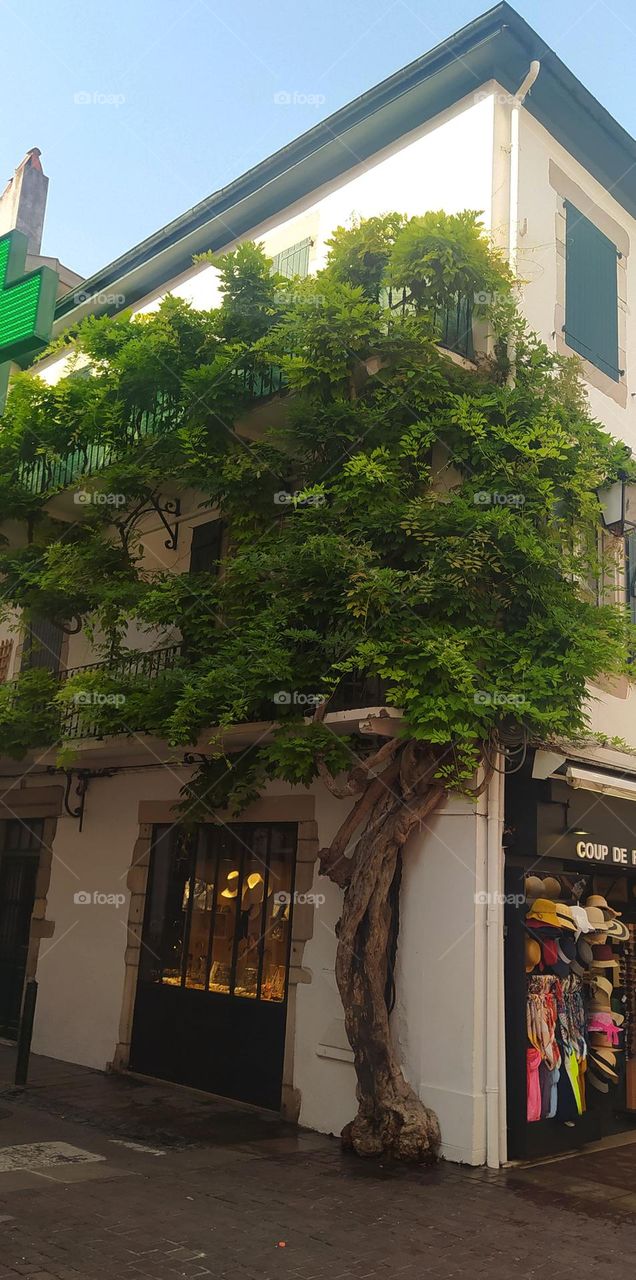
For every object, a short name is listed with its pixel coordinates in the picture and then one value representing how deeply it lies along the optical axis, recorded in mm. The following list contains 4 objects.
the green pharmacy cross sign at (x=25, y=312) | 8000
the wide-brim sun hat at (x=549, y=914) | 8898
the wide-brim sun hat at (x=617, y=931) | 9727
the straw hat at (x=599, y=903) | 9750
